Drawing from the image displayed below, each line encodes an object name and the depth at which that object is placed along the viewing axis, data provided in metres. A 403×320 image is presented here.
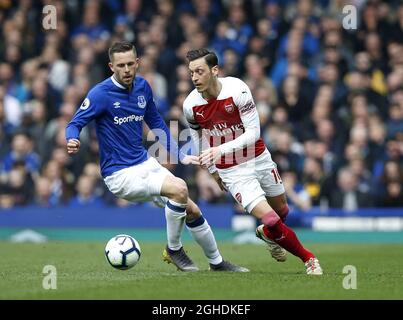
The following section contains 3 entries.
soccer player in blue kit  10.48
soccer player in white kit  10.23
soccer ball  10.38
